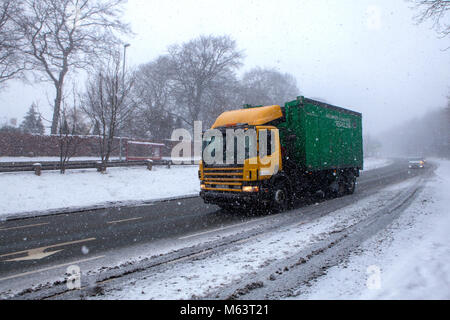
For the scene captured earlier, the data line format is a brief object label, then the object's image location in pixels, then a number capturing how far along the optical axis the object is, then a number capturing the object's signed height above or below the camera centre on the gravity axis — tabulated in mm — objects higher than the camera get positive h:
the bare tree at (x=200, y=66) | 36969 +12520
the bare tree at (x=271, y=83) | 56156 +15737
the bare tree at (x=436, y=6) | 9297 +5114
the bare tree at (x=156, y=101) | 40031 +9245
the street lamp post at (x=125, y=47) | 20900 +8578
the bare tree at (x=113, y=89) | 16623 +4314
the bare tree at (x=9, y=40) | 21125 +9463
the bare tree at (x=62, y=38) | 24516 +11202
